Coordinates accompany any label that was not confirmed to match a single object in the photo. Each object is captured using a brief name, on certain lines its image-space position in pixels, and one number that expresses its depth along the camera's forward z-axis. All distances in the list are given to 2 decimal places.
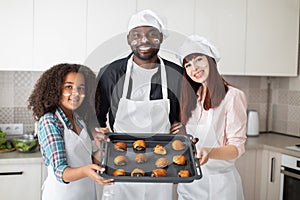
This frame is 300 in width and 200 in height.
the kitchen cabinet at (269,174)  2.59
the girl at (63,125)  1.39
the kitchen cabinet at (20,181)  2.15
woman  1.69
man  1.69
